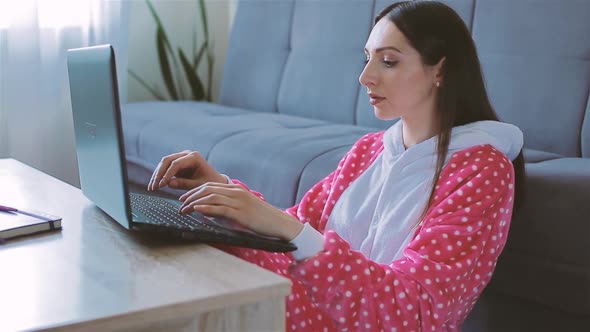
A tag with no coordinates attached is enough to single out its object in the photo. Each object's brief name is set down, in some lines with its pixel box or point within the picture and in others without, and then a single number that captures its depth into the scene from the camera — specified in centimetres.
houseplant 338
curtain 297
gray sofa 145
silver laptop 94
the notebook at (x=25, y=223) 105
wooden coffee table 75
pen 110
